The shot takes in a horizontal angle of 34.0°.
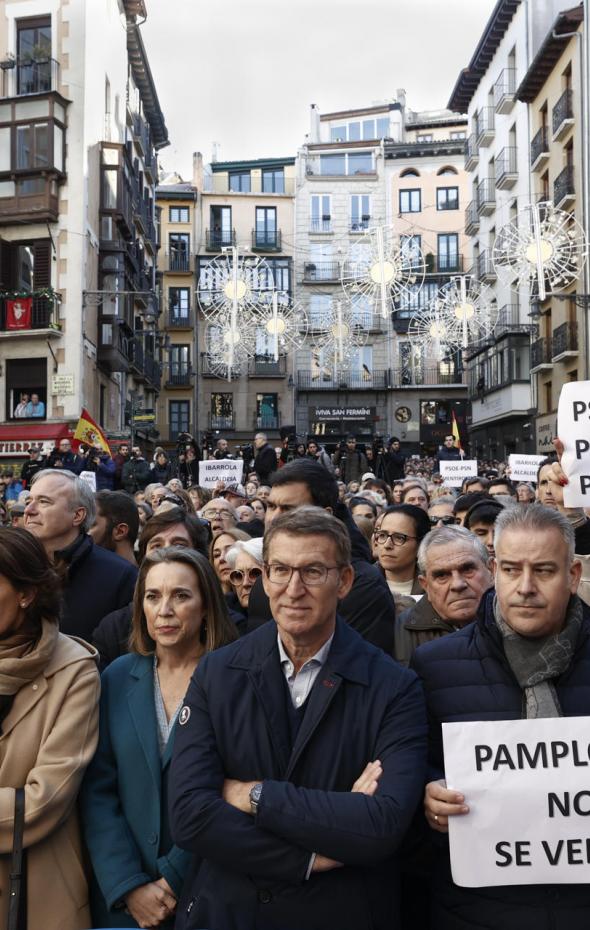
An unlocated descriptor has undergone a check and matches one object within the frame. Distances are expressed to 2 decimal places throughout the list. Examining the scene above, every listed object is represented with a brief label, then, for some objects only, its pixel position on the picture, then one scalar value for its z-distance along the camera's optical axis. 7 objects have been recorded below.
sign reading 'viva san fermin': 48.16
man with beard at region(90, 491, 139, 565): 6.05
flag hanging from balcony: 27.66
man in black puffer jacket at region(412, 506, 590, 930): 2.74
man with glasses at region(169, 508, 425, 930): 2.60
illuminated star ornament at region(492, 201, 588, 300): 17.81
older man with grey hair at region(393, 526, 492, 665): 4.21
